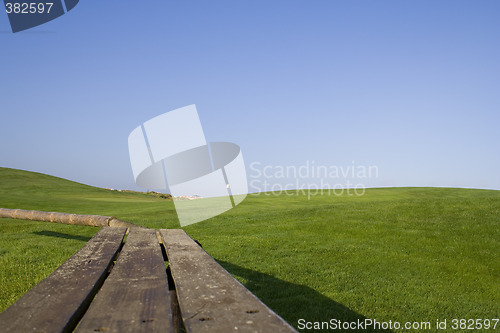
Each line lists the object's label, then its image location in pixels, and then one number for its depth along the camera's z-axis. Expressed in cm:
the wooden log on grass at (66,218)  635
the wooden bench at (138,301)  151
